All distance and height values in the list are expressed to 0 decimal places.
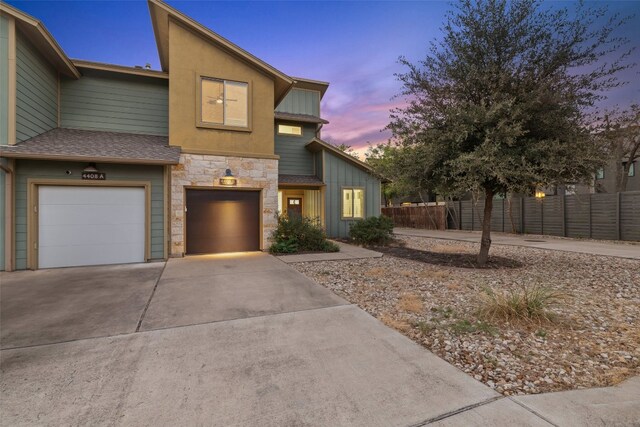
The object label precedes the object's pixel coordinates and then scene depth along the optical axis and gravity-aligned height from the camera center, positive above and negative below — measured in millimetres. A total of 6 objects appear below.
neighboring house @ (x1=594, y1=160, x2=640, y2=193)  19078 +2394
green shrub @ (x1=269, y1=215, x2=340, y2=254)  9008 -751
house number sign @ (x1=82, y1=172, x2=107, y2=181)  7133 +993
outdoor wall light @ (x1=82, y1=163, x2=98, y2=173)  7098 +1168
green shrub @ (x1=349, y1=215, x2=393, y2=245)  10867 -663
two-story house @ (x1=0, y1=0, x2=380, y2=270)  6578 +1743
